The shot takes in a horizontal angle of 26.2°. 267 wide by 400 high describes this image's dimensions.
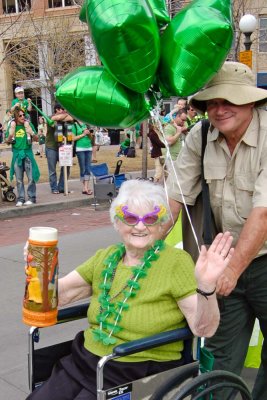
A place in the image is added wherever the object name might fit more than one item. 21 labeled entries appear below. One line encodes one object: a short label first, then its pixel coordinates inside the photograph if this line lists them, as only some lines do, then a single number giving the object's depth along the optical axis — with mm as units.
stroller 10109
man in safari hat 2324
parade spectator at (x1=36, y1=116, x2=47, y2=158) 20938
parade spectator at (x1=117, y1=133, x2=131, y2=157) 19847
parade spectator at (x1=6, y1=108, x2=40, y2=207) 9453
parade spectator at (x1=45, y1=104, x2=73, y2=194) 10575
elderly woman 2340
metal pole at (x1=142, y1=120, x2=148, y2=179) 9398
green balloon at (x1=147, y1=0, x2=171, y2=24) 2523
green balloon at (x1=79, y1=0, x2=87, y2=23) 2497
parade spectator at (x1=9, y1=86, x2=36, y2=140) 9391
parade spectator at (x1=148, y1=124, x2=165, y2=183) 11234
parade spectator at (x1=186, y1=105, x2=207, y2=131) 10309
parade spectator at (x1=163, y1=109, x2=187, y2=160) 8281
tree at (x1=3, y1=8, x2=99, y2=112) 26103
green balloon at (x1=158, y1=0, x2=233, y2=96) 2340
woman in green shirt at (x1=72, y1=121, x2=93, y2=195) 10836
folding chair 10117
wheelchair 2139
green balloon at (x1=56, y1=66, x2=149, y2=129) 2410
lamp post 11375
